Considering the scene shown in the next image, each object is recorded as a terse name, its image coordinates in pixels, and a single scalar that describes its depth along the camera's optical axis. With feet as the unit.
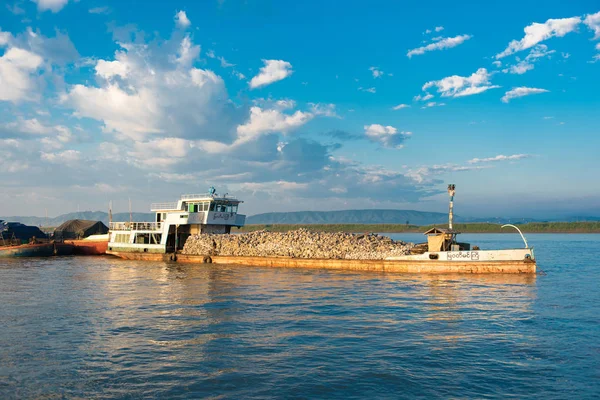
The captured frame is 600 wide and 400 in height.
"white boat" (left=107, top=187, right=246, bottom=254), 158.30
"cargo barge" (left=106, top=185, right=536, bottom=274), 108.37
